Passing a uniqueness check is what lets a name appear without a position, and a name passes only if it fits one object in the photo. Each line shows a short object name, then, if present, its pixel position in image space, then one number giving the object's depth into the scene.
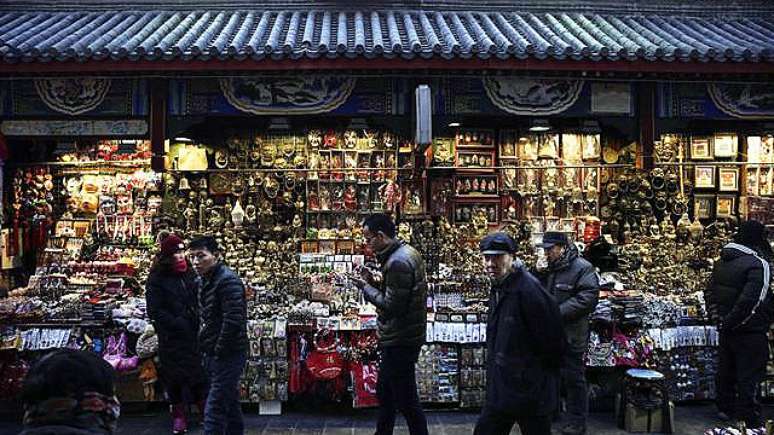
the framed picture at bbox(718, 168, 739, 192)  11.70
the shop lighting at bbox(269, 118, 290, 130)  9.25
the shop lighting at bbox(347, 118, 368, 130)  10.27
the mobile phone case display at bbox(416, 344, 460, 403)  7.16
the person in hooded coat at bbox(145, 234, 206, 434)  6.21
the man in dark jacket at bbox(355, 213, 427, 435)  5.31
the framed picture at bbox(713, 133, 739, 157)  11.55
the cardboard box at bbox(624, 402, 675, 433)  6.50
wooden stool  6.51
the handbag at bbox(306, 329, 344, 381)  7.05
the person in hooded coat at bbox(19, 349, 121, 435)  2.21
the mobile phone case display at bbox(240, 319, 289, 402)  7.10
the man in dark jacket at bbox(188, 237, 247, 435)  5.13
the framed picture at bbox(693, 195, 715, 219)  11.76
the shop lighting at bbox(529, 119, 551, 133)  9.55
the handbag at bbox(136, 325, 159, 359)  7.07
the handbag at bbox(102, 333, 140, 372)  7.09
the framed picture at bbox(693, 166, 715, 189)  11.70
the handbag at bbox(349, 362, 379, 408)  7.01
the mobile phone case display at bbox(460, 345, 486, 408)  7.18
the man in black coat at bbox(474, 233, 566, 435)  4.25
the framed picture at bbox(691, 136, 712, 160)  11.61
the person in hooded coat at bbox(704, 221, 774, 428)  6.46
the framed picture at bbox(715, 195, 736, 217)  11.73
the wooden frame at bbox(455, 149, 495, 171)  11.51
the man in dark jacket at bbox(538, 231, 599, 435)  5.98
